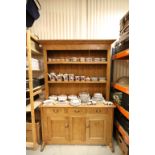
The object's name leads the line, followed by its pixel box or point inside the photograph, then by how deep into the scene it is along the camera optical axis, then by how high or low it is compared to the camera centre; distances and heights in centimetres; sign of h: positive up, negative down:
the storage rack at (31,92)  197 -31
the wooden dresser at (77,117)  221 -77
